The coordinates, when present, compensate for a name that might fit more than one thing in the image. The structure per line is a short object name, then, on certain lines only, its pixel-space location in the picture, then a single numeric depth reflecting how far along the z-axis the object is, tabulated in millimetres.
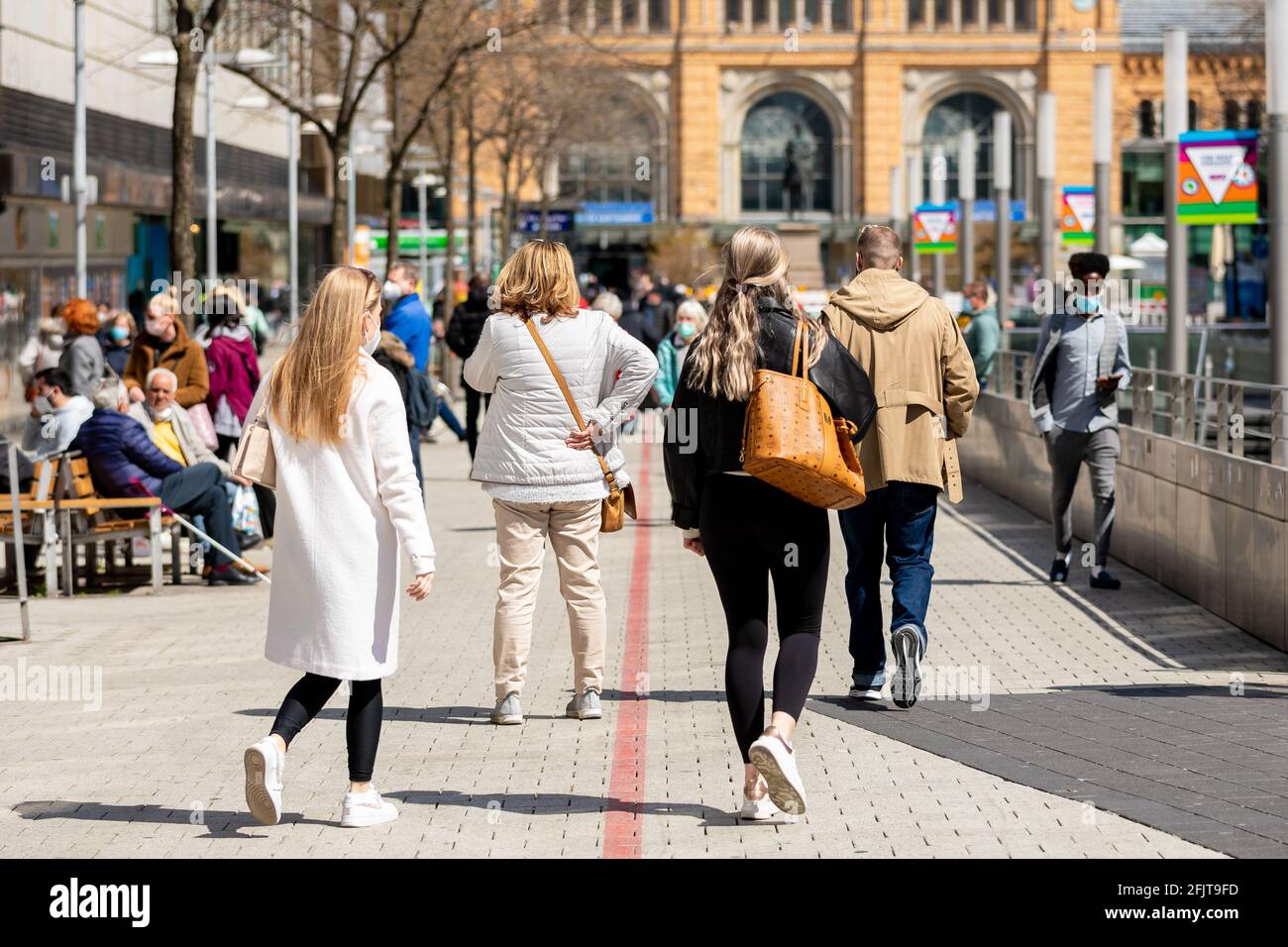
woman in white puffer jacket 8500
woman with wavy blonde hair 6867
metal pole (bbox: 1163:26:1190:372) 18078
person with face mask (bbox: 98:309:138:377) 19734
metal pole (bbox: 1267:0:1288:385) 13062
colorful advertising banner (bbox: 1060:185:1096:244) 27484
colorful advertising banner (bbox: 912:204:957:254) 36938
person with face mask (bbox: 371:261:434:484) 15586
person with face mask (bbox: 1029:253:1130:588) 12719
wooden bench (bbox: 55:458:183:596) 12875
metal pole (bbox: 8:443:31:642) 11023
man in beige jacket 8750
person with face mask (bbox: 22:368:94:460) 13820
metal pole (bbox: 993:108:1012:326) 29141
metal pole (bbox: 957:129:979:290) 32438
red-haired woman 17703
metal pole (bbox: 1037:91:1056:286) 26188
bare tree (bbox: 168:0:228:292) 18938
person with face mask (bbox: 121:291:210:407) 15398
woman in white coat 6754
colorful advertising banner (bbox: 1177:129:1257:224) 15836
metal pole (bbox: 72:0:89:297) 24172
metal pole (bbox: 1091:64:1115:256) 22922
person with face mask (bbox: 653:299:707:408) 17594
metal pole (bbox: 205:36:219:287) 34031
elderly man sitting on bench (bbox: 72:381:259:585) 13172
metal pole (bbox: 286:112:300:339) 41344
